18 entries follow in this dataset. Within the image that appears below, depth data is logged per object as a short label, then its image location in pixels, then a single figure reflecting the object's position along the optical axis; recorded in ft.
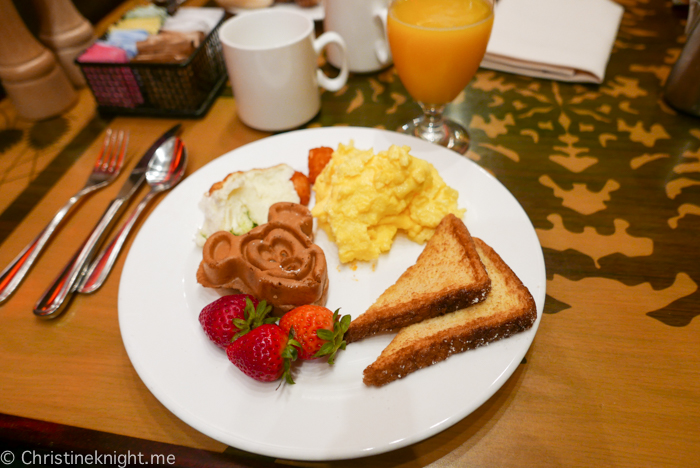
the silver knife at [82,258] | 1.00
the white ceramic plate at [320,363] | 0.75
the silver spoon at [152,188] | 1.06
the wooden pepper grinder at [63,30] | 1.58
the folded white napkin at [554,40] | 1.55
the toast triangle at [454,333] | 0.81
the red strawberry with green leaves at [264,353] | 0.80
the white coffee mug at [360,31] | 1.48
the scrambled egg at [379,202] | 1.04
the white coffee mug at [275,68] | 1.27
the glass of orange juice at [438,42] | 1.14
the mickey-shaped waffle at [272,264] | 0.93
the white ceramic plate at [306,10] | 1.81
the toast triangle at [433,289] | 0.89
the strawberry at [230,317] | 0.86
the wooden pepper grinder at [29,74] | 1.40
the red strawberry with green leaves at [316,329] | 0.83
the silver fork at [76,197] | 1.07
